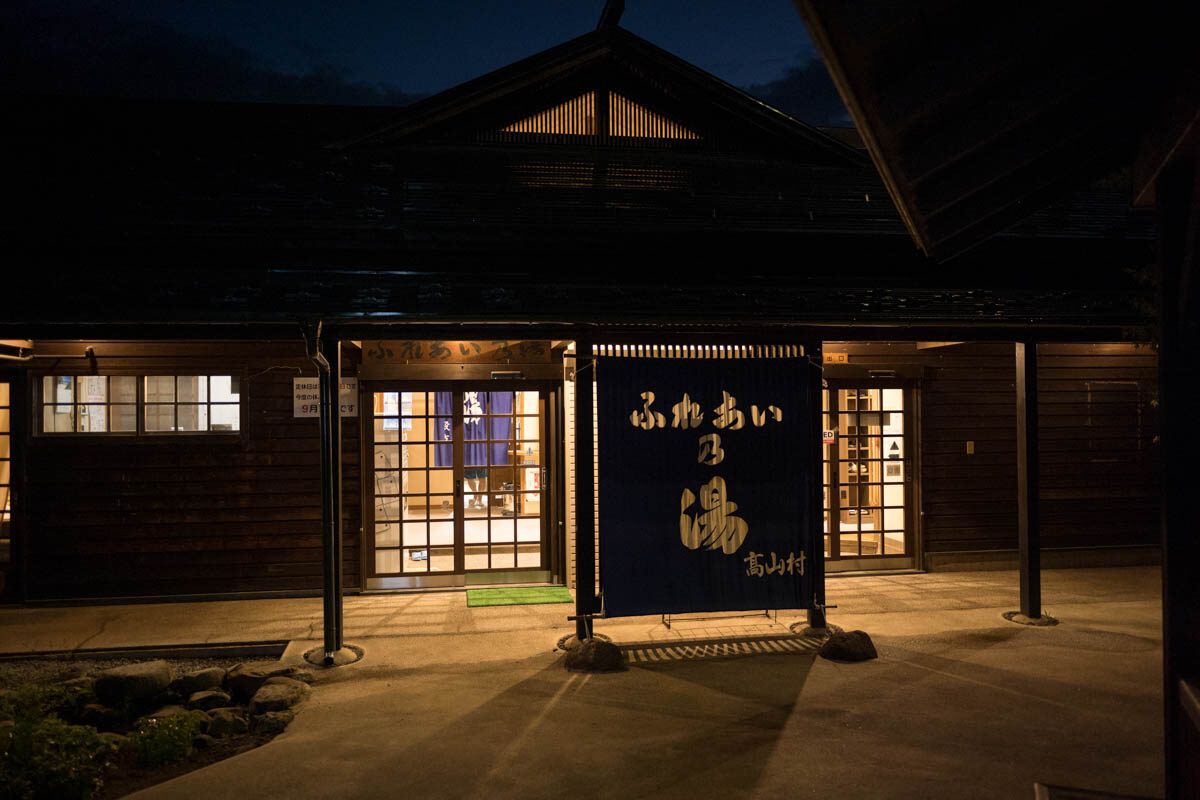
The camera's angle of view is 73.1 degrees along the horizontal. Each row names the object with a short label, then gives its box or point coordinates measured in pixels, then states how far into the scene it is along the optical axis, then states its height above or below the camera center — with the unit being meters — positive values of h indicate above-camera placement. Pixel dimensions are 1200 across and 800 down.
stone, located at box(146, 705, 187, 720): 5.83 -2.08
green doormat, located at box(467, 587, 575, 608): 8.95 -1.95
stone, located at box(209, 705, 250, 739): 5.76 -2.12
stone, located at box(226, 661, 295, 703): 6.57 -2.04
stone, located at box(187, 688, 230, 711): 6.31 -2.12
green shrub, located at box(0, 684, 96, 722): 5.18 -1.85
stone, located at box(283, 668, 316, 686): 6.64 -2.05
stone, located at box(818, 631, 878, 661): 6.99 -1.98
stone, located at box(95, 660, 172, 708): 6.20 -1.97
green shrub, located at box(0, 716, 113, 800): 4.47 -1.89
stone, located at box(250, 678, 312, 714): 6.02 -2.03
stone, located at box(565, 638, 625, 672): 6.83 -1.99
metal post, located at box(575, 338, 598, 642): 7.31 -0.65
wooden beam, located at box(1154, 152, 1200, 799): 3.33 -0.16
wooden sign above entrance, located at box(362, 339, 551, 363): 9.29 +0.85
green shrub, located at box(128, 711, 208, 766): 5.22 -2.04
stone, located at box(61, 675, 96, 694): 6.22 -1.98
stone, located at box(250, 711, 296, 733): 5.73 -2.10
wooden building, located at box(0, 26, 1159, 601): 7.02 +0.92
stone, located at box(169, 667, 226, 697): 6.56 -2.06
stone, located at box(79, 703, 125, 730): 6.05 -2.16
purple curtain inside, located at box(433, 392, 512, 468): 9.67 -0.05
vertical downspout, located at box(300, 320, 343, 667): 7.07 -0.63
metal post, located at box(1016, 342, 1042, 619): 8.09 -0.62
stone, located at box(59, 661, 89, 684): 6.81 -2.07
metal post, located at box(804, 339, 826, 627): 7.68 -0.58
